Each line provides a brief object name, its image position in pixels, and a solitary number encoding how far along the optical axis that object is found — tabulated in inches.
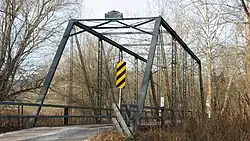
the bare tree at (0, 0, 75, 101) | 919.7
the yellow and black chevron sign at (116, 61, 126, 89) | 657.1
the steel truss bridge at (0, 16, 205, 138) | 339.5
